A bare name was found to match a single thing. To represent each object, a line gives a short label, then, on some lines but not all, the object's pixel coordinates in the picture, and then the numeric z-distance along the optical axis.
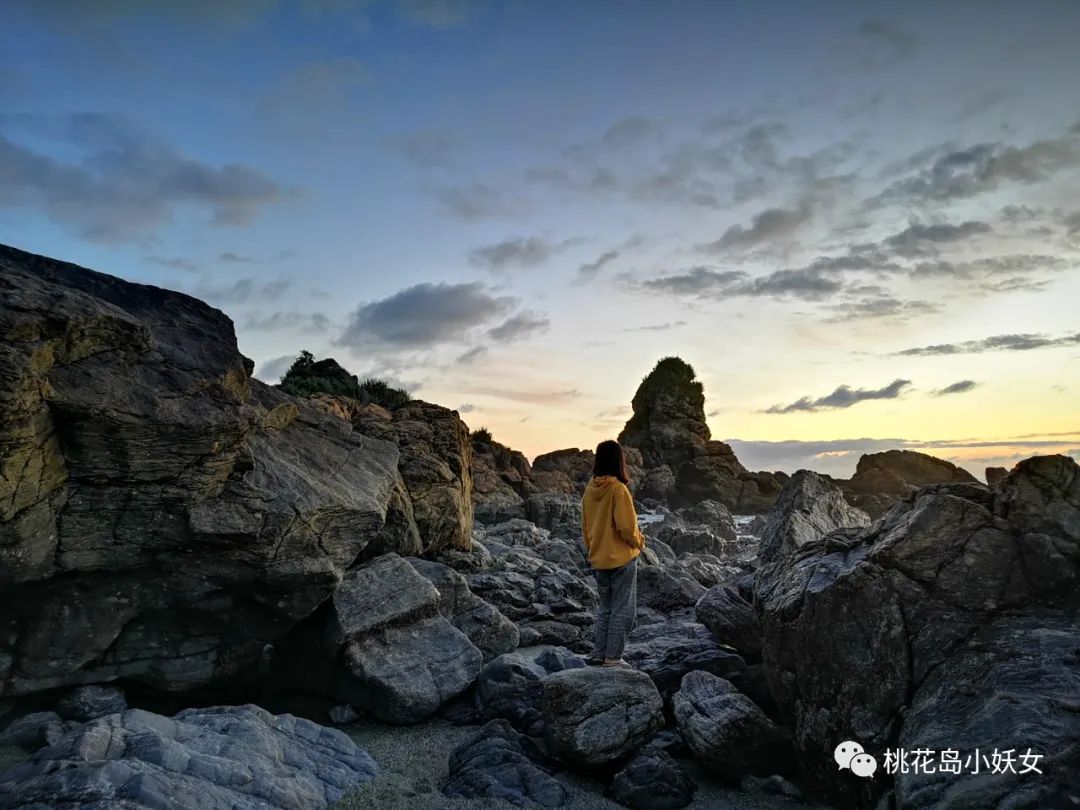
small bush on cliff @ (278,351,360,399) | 36.53
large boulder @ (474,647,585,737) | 9.47
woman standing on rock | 10.37
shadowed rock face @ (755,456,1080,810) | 6.29
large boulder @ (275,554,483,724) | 9.87
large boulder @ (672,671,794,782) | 7.91
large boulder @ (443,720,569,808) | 7.48
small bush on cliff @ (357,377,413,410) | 37.09
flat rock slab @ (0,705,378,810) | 5.70
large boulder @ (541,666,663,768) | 7.97
